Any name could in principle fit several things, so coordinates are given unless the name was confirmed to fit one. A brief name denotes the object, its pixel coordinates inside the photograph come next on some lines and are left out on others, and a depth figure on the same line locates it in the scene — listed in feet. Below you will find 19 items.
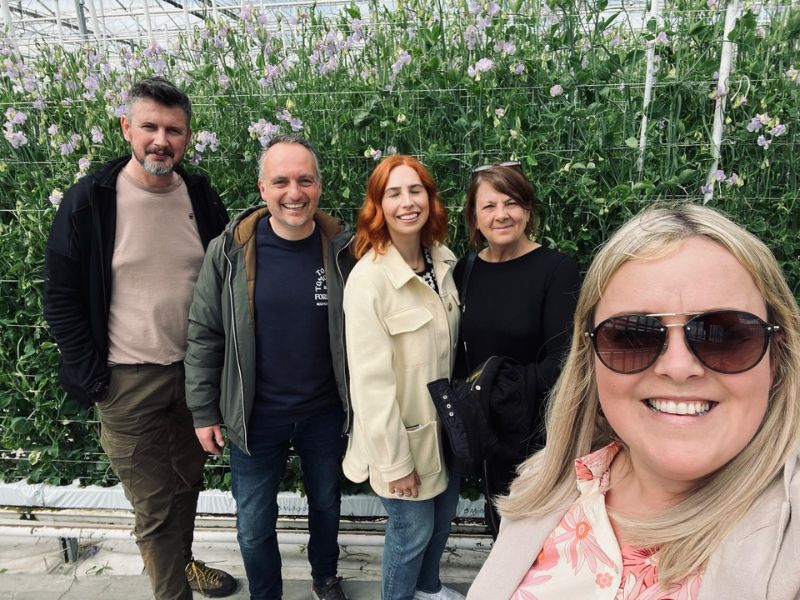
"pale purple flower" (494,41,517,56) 7.13
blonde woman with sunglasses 2.35
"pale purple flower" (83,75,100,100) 8.45
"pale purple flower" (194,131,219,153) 7.74
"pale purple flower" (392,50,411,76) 7.27
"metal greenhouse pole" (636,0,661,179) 6.87
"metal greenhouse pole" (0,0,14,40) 8.86
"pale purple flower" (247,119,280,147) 7.55
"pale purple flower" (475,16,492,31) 7.22
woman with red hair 5.64
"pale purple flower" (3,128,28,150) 8.27
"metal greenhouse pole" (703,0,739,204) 6.75
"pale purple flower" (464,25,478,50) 7.21
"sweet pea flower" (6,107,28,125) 8.30
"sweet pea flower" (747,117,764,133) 6.74
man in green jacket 6.19
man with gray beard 6.29
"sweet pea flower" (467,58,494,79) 7.06
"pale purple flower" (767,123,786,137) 6.63
